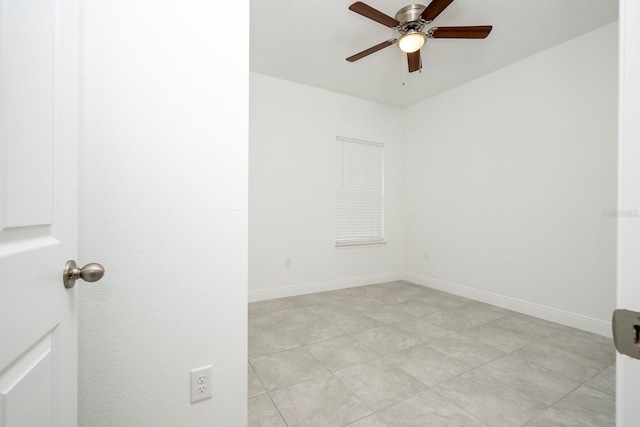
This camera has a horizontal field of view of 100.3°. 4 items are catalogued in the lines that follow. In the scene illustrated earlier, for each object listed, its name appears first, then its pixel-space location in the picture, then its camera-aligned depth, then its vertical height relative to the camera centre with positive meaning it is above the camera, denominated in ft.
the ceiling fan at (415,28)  6.25 +4.76
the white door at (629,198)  1.44 +0.09
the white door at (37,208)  1.40 +0.02
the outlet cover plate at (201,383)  3.25 -2.10
